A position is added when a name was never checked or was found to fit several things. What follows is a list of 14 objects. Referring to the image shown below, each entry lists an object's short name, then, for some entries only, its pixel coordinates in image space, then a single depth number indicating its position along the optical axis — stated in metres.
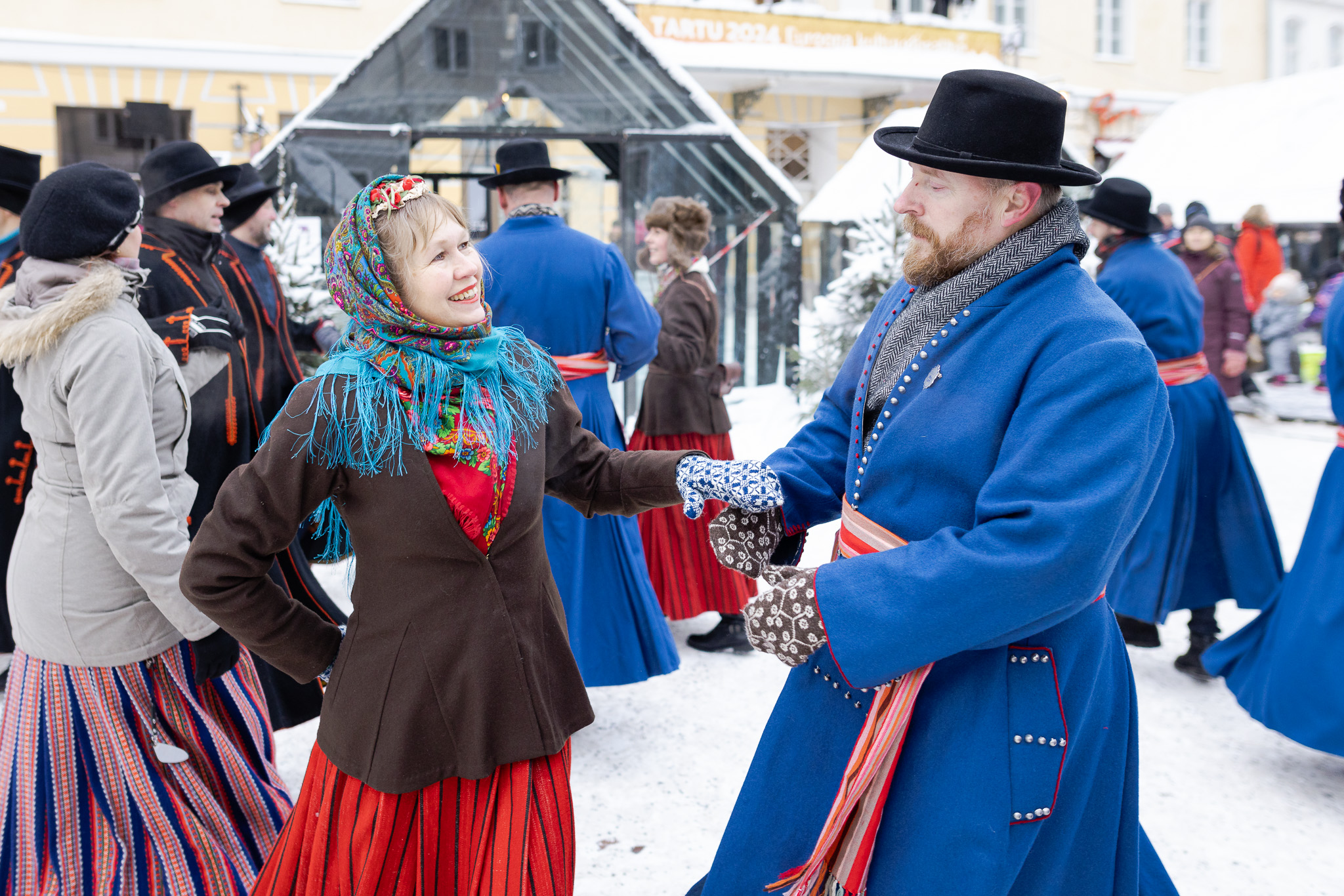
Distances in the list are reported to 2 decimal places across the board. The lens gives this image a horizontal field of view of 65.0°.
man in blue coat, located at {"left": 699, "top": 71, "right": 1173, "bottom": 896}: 1.58
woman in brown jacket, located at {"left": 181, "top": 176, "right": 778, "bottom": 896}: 1.83
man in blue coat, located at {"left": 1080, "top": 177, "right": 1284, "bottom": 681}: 4.40
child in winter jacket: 12.38
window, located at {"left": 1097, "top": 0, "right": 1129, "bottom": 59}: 21.80
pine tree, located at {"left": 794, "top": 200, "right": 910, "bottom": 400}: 7.89
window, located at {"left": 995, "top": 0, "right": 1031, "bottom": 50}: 20.95
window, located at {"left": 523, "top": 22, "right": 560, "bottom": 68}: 7.94
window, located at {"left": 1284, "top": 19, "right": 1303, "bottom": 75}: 24.05
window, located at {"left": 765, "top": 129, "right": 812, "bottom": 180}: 18.94
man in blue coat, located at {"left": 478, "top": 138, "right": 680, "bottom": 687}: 3.89
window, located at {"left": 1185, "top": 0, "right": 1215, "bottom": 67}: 22.98
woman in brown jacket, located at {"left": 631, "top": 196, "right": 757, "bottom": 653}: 4.75
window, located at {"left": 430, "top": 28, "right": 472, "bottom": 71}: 7.77
